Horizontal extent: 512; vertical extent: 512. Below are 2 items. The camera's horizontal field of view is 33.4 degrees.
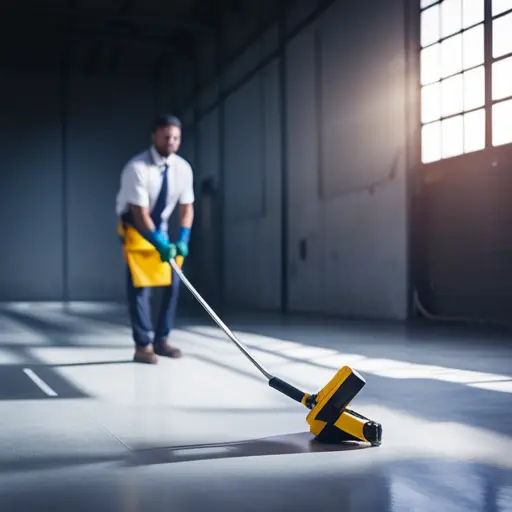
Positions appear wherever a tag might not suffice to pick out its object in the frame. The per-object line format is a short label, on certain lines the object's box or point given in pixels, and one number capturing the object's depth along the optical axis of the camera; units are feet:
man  15.31
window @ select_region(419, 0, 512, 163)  24.62
